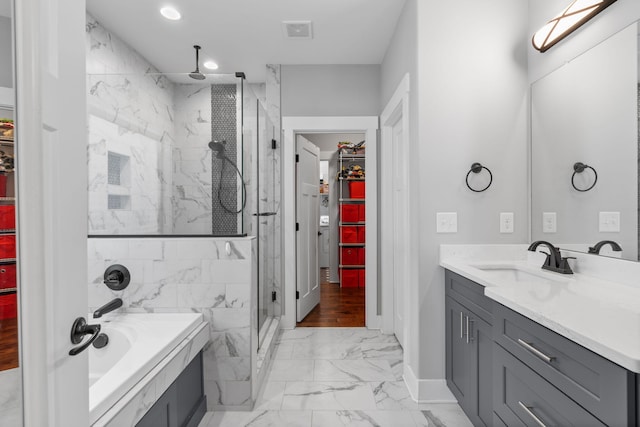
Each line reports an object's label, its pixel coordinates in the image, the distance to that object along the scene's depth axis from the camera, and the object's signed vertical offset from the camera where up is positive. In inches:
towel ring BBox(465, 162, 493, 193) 79.3 +10.1
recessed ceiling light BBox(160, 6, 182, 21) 95.3 +60.3
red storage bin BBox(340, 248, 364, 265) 204.1 -28.2
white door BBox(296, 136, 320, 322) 135.6 -5.6
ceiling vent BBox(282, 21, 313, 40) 102.0 +60.0
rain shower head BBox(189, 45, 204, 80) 78.1 +33.4
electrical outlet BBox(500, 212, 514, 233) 80.8 -2.9
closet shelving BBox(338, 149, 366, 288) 202.2 -10.4
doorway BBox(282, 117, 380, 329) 127.6 +4.9
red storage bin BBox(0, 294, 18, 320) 25.9 -7.6
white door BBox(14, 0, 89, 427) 27.7 +0.9
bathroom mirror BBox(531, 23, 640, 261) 54.5 +12.2
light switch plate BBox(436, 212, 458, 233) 80.2 -2.8
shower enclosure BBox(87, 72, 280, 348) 76.4 +14.1
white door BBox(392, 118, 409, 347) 111.5 -6.8
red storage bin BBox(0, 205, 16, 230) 26.8 -0.3
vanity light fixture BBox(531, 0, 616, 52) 61.1 +38.8
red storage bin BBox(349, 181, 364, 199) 201.3 +14.2
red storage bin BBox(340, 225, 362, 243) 202.5 -14.0
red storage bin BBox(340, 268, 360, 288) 201.9 -41.9
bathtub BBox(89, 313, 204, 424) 45.3 -24.7
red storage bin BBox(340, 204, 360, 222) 202.7 -0.8
